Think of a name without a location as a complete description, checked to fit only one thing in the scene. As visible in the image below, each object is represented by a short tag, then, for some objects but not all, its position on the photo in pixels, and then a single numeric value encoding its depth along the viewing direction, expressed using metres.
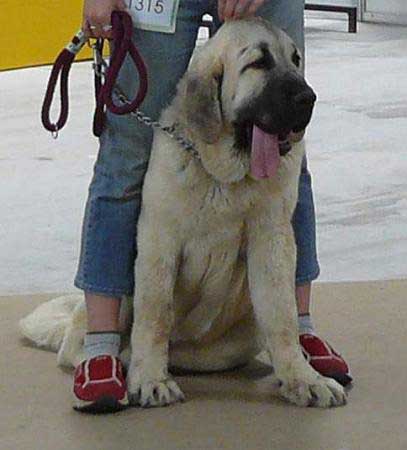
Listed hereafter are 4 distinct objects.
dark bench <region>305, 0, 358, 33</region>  19.03
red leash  4.81
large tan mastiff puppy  4.64
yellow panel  15.34
